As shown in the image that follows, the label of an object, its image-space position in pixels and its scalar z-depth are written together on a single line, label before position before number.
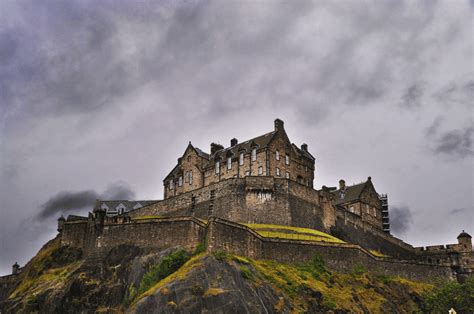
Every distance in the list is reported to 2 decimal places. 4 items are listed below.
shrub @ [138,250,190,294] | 54.06
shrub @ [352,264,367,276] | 63.28
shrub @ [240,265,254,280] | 52.28
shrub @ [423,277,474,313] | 56.12
